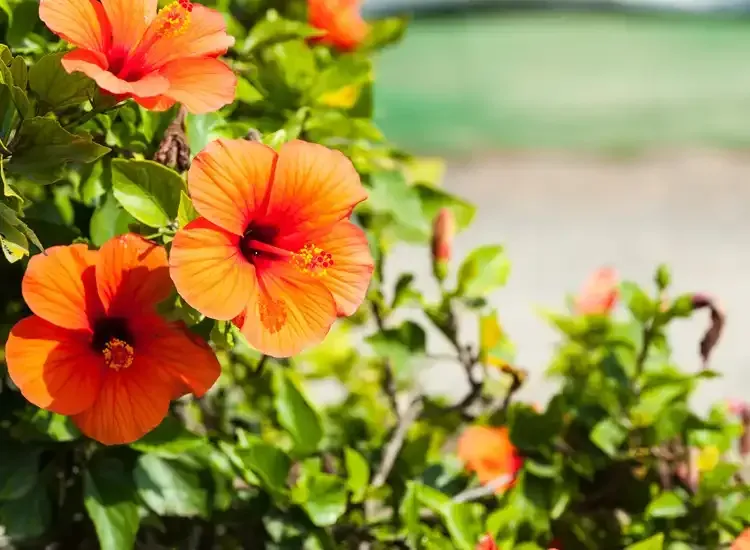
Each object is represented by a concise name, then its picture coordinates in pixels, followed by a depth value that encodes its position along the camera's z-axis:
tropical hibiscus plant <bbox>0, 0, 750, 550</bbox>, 1.62
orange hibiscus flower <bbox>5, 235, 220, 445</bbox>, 1.62
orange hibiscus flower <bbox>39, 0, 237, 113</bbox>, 1.61
